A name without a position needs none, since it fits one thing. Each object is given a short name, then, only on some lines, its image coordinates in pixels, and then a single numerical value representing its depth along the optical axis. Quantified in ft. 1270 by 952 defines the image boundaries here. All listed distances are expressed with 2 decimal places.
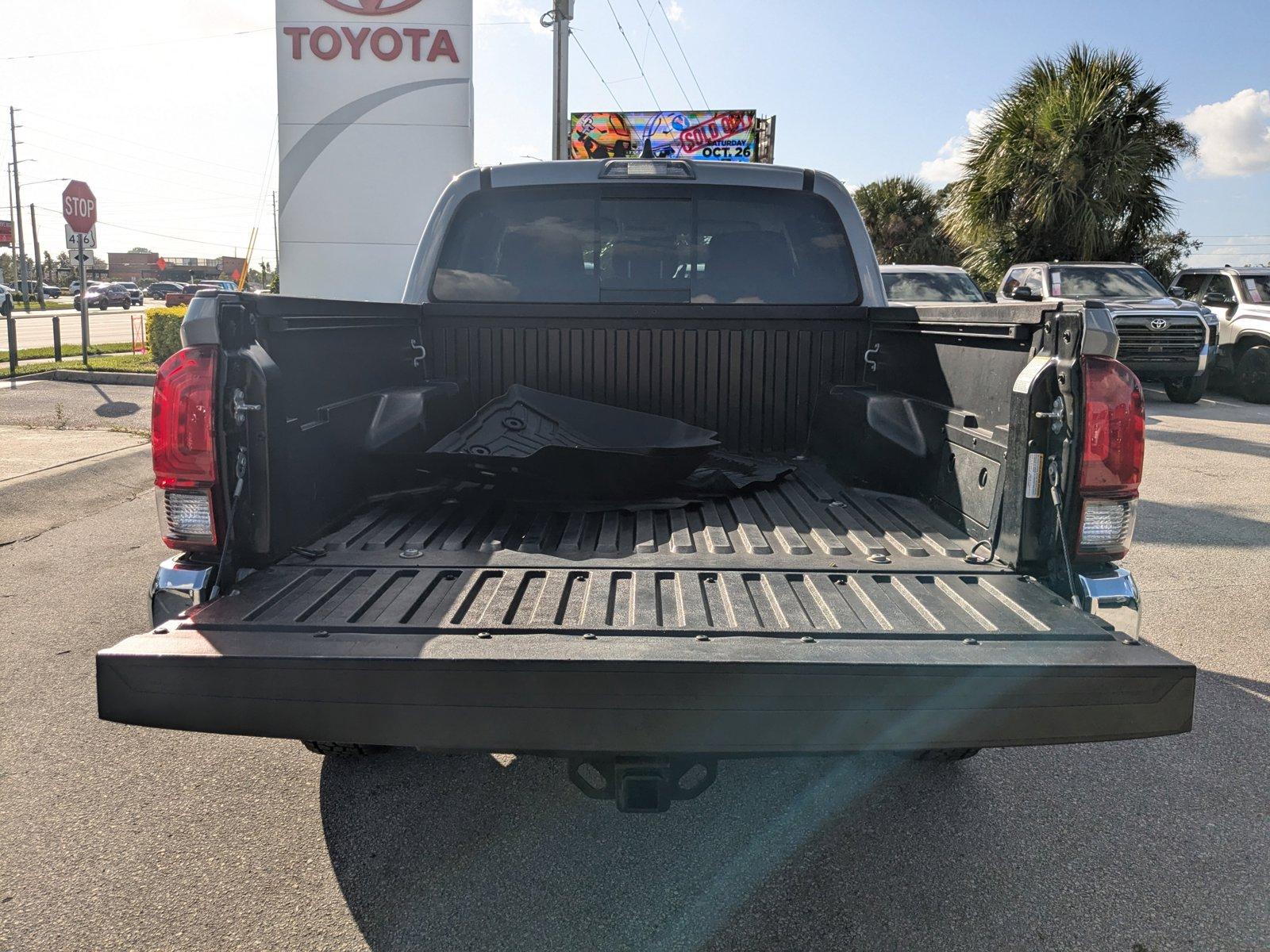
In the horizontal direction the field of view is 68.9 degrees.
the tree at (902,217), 112.06
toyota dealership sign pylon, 41.34
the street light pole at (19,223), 192.52
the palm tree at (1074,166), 60.13
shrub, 53.83
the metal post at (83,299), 51.60
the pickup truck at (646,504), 6.40
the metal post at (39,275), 210.51
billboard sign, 97.76
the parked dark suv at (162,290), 228.43
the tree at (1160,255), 65.31
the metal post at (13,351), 46.87
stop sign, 52.19
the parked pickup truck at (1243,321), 52.47
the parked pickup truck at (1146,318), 47.93
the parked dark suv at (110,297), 195.11
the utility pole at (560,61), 50.62
